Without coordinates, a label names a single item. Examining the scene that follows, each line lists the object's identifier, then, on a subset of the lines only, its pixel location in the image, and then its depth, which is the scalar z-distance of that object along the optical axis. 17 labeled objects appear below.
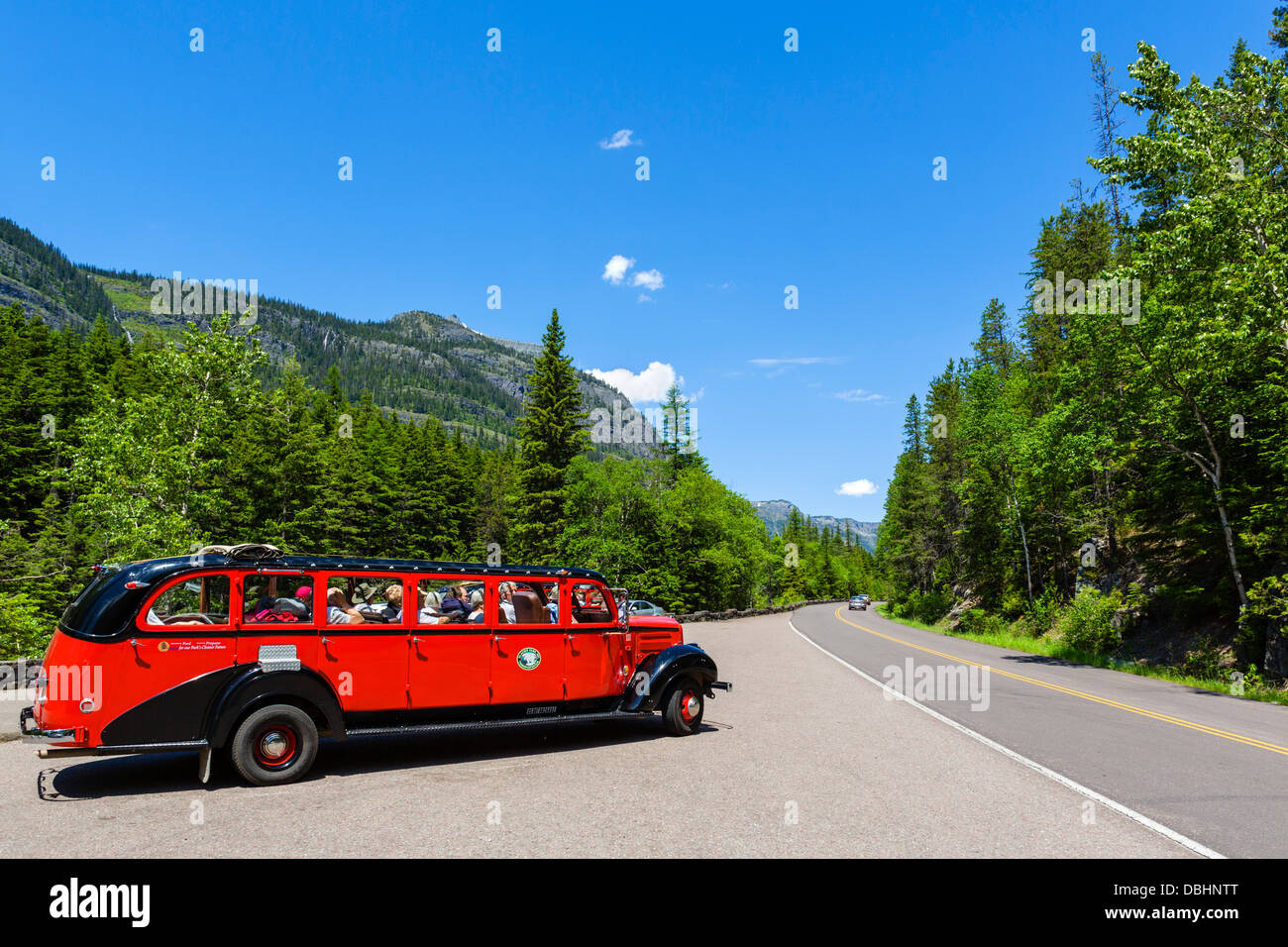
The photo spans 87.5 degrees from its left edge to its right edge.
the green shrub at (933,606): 50.56
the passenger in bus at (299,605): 7.07
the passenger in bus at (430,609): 7.88
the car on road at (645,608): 26.53
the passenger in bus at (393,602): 7.63
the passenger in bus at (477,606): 8.20
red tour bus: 6.21
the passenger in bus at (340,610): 7.28
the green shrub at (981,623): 36.22
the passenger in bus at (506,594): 8.55
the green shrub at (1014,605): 36.78
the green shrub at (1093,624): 22.55
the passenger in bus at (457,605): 8.11
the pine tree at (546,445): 44.22
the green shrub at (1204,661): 17.30
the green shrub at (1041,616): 29.89
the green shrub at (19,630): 18.41
